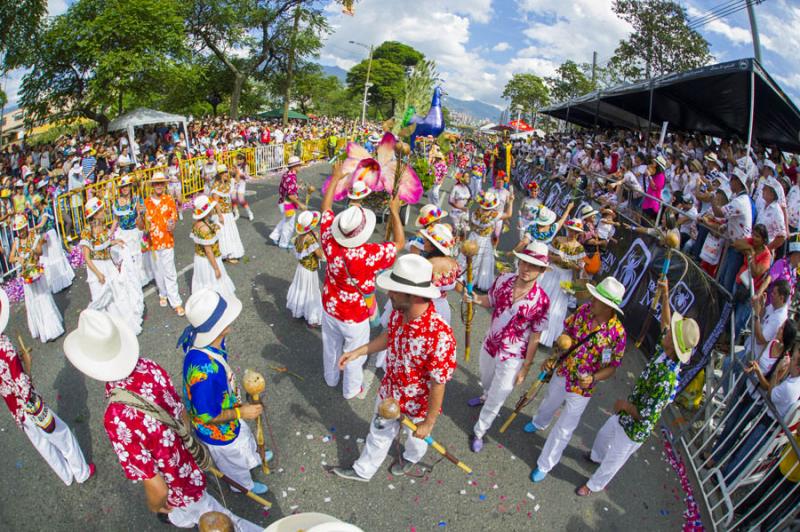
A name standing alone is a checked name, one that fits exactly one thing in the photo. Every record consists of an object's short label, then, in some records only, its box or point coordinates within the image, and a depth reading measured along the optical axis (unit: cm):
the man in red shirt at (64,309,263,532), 252
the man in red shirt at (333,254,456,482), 298
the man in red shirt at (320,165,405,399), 396
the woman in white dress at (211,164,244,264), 854
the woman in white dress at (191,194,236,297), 595
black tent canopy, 899
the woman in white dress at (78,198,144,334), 573
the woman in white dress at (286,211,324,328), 608
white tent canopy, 1623
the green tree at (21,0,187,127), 1625
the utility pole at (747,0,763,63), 1092
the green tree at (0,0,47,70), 1504
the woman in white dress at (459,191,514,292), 761
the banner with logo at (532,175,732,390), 520
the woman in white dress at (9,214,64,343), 575
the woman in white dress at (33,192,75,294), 699
